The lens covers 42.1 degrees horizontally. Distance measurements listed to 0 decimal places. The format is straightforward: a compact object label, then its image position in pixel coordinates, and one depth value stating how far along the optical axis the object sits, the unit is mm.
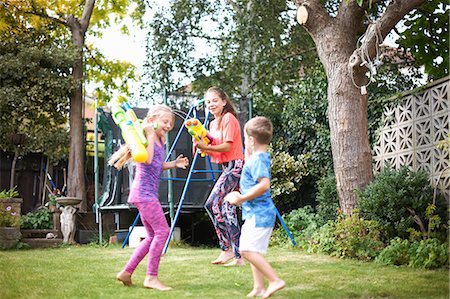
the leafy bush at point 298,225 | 6914
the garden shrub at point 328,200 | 7031
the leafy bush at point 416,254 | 4938
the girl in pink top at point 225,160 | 4762
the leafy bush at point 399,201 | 5645
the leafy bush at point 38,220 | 8608
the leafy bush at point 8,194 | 7970
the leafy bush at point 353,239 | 5512
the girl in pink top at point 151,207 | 3820
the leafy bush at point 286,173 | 7645
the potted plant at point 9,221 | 7540
